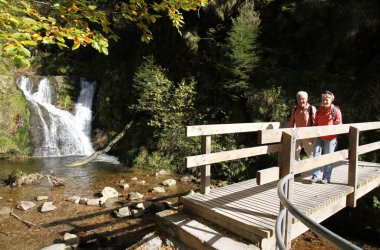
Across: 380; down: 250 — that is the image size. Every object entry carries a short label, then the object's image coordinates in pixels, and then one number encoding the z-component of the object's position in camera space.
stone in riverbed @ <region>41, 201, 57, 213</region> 9.24
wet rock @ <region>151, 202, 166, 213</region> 9.24
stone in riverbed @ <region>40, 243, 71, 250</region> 6.72
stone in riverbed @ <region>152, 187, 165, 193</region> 11.23
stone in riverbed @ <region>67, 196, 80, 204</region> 9.99
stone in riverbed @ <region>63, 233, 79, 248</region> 7.10
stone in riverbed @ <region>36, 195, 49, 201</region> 10.12
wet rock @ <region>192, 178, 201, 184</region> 12.47
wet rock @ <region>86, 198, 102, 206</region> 9.78
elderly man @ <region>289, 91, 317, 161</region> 6.36
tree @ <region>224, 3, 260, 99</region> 13.30
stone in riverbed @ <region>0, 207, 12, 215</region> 9.02
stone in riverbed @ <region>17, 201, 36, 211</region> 9.32
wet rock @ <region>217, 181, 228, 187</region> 11.70
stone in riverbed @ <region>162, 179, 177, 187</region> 12.11
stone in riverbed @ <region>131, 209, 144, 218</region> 8.84
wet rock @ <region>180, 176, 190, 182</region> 12.71
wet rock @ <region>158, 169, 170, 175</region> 13.85
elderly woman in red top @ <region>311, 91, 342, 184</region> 6.22
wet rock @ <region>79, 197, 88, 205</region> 9.93
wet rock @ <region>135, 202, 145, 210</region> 9.15
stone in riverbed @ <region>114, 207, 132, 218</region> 8.73
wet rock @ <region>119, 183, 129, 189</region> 11.61
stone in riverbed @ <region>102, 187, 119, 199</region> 10.38
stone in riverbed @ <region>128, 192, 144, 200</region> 10.40
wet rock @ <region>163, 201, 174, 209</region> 9.25
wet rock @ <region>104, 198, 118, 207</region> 9.73
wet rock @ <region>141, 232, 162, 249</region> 5.00
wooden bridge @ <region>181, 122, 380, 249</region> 4.27
